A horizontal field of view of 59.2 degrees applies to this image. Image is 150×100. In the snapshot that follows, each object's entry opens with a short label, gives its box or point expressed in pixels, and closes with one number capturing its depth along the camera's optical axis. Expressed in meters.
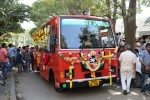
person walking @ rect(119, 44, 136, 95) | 4.31
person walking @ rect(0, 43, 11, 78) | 5.72
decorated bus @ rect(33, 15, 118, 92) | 4.19
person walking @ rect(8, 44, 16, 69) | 8.29
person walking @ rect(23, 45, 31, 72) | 8.53
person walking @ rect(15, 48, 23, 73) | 7.96
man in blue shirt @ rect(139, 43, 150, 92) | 4.19
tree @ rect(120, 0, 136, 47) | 6.52
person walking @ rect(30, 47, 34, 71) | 8.70
